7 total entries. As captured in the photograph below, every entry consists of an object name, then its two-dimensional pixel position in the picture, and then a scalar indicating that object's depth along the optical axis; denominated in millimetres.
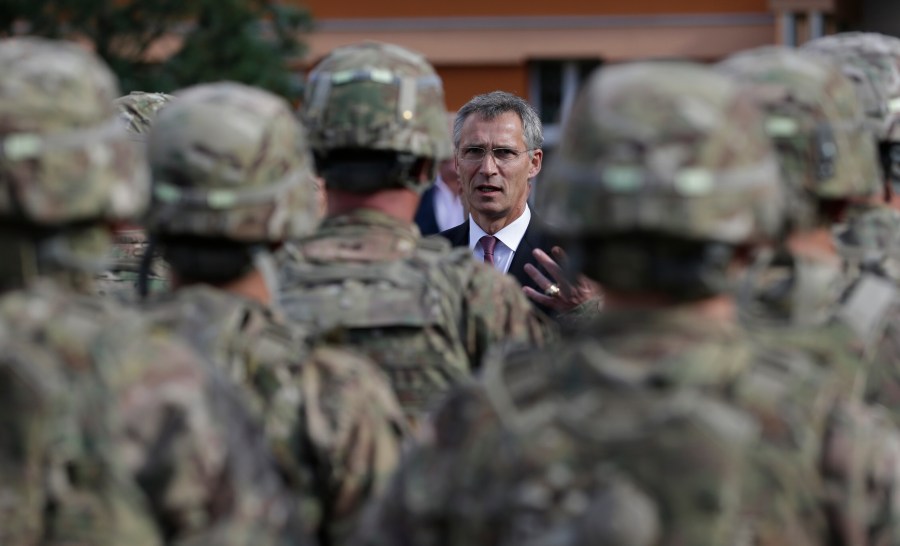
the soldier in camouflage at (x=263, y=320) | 8219
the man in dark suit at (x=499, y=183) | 15437
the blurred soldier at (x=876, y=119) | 10734
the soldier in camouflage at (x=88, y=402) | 6711
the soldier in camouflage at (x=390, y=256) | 9664
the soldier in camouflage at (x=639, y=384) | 6266
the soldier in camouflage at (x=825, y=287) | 6570
